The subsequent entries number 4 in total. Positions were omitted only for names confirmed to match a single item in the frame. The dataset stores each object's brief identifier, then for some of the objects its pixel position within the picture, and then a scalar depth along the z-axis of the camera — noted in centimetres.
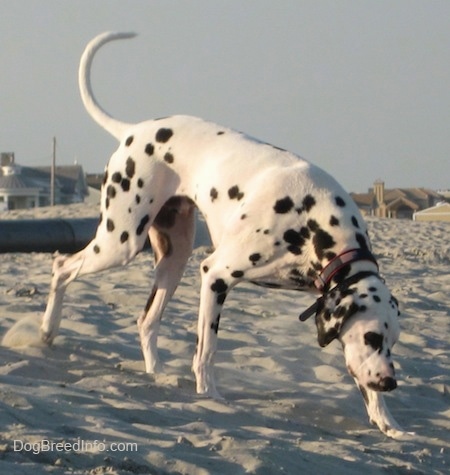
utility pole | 5562
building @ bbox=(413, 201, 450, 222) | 5944
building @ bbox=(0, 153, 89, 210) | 6219
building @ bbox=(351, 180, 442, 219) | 7069
